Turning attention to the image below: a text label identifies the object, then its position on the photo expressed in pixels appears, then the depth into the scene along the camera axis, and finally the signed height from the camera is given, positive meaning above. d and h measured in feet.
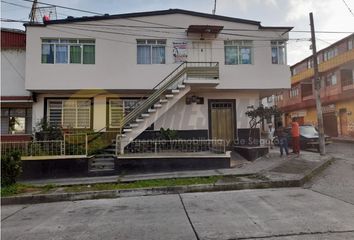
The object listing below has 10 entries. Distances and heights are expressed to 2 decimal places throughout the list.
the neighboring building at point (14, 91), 53.11 +8.37
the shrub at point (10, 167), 32.24 -3.36
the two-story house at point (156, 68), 50.62 +11.72
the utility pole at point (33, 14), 59.29 +25.28
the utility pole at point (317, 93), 47.88 +6.30
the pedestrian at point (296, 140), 48.37 -1.55
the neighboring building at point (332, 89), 92.43 +14.95
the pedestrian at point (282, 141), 47.95 -1.66
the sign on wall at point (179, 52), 52.75 +14.72
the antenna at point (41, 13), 58.85 +25.54
